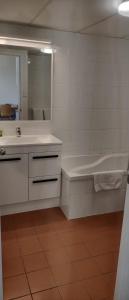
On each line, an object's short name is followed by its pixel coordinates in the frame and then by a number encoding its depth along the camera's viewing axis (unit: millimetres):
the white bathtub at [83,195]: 2420
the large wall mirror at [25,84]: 2480
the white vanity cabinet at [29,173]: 2322
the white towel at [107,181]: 2459
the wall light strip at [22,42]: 2398
